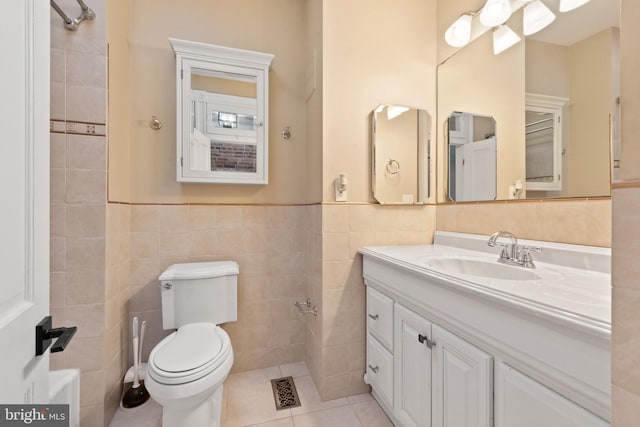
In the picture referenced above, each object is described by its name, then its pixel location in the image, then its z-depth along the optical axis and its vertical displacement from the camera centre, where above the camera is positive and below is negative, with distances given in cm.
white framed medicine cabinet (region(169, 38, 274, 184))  173 +65
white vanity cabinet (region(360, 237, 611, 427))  61 -42
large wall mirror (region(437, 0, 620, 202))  104 +51
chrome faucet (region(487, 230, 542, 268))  115 -18
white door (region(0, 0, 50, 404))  48 +4
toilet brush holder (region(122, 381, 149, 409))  154 -105
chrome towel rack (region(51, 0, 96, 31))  129 +94
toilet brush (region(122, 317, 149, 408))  155 -102
